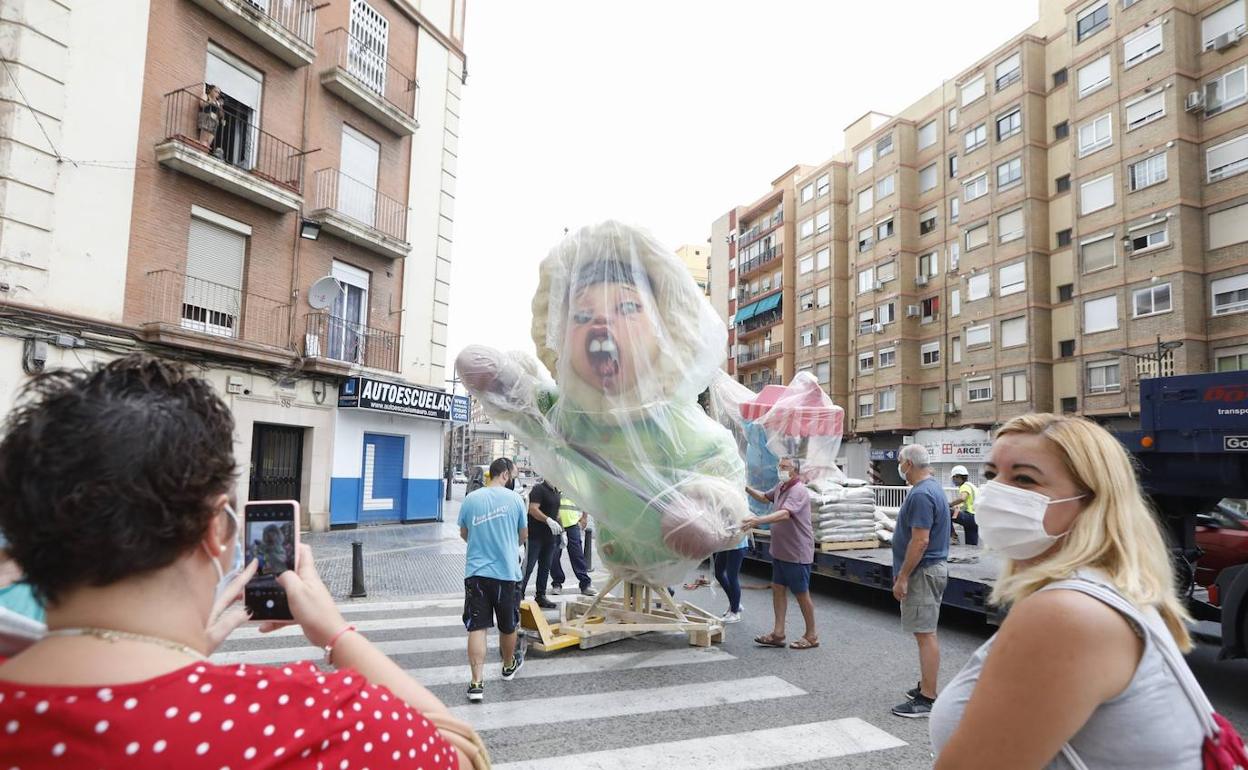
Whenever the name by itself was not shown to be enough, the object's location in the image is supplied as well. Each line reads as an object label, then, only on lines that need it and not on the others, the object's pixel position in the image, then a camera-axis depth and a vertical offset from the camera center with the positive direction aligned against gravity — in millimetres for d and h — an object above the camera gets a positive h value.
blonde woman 1376 -388
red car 7332 -735
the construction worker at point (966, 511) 11609 -832
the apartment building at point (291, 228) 12547 +4353
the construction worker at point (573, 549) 9531 -1304
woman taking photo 926 -238
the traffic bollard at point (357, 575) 9031 -1587
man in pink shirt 6828 -923
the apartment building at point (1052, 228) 24031 +9257
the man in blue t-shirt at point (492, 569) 5352 -887
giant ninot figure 4988 +389
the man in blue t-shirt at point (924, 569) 5043 -787
